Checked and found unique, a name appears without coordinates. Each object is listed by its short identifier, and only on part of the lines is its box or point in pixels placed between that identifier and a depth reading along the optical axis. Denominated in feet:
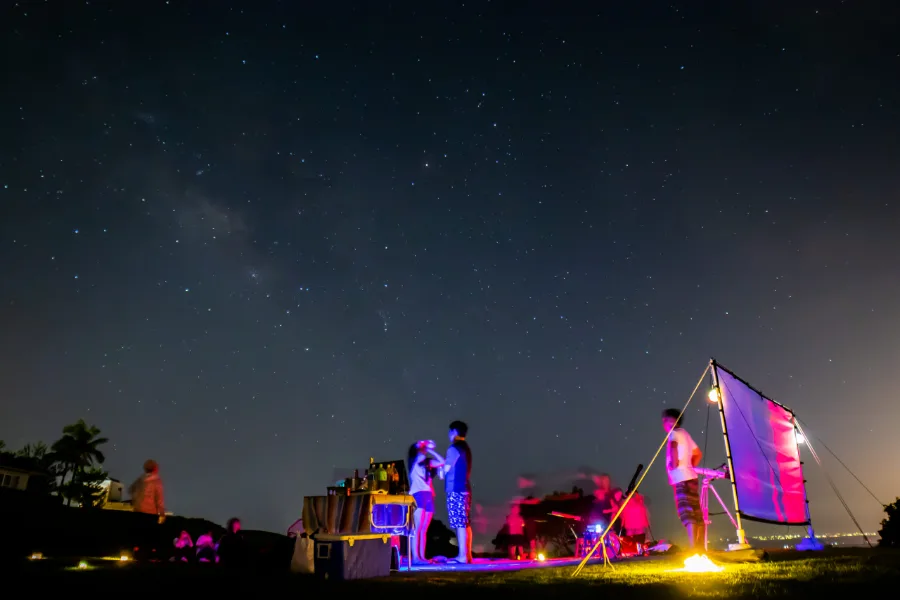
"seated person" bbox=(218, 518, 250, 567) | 24.12
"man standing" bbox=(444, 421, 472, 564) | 25.95
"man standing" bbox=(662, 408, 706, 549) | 23.06
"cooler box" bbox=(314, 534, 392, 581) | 18.19
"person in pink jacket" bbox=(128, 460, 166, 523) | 29.89
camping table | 25.91
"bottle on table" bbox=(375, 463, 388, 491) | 27.20
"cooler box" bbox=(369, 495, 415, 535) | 25.70
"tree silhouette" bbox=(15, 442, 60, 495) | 167.84
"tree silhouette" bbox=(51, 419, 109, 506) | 185.16
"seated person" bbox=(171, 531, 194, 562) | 32.09
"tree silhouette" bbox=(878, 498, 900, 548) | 37.37
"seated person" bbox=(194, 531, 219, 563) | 29.32
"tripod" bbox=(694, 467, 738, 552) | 24.42
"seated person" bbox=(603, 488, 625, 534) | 38.29
